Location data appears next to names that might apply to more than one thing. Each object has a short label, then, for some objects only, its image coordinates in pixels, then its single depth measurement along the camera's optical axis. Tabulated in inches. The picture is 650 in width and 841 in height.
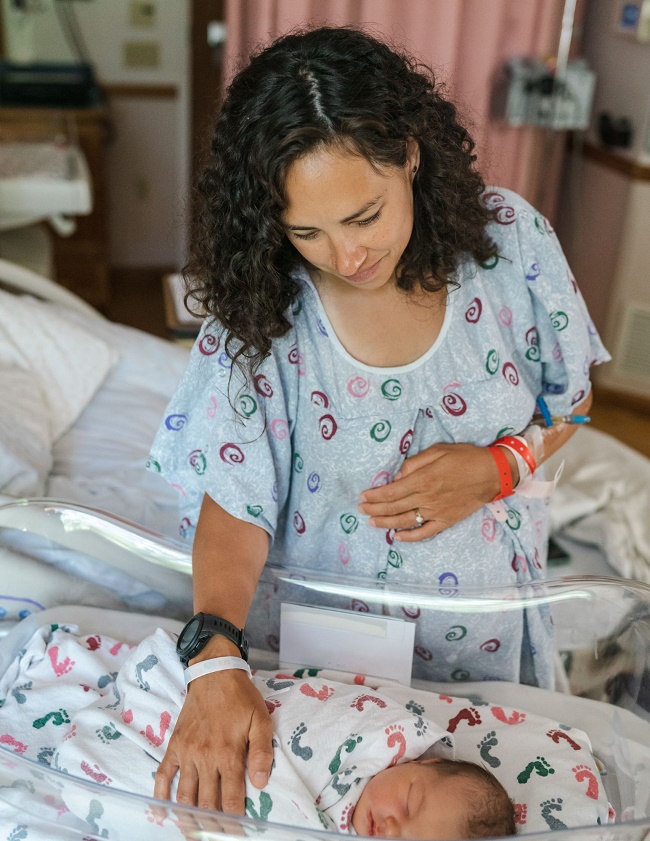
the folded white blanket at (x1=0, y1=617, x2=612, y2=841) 37.9
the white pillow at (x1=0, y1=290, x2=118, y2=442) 81.4
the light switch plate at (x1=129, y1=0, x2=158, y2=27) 166.9
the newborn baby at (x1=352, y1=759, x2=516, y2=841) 39.1
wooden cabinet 150.5
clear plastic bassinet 41.7
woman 39.6
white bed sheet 71.7
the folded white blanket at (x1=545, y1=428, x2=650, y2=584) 79.3
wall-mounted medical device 117.9
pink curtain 102.1
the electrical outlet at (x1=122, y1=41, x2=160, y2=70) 170.2
